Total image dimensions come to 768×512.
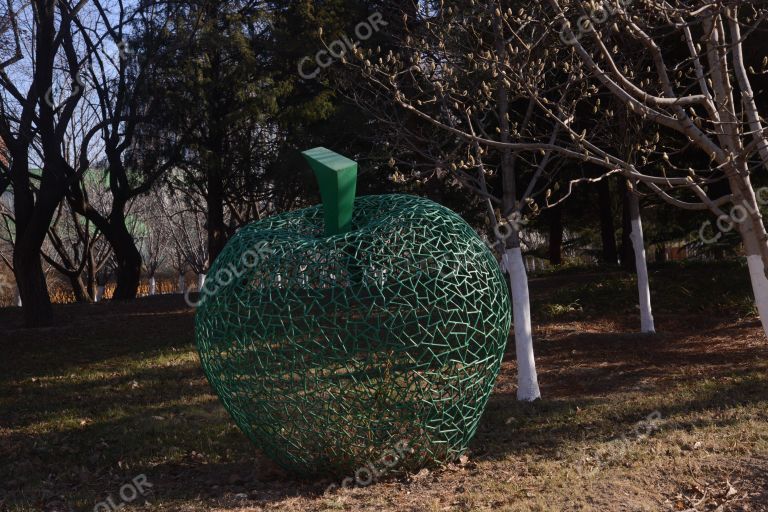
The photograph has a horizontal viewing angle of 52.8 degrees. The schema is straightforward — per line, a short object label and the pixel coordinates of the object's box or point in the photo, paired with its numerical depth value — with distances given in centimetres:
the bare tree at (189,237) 3022
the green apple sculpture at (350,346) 508
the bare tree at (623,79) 509
